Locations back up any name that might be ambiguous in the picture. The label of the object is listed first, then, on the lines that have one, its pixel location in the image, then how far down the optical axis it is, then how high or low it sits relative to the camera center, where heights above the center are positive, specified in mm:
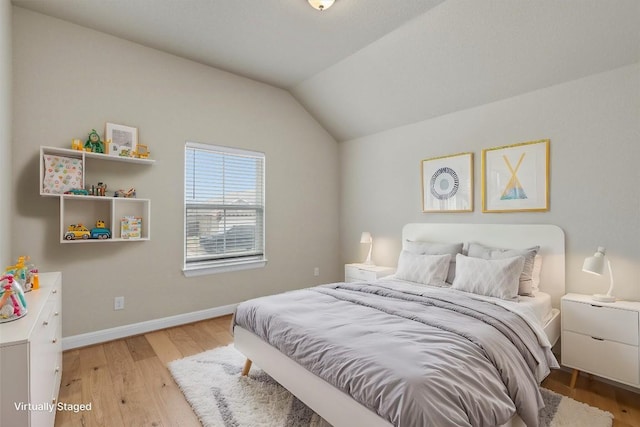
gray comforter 1260 -673
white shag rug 1847 -1194
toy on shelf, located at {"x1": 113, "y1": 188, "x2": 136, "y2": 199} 2955 +188
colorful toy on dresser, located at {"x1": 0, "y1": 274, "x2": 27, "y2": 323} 1352 -382
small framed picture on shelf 2936 +693
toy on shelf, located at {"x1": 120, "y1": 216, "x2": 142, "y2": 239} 2943 -130
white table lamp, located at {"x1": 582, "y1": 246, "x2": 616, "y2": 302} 2295 -383
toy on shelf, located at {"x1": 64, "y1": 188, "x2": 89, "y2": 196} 2629 +178
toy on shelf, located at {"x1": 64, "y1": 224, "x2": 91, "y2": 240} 2635 -160
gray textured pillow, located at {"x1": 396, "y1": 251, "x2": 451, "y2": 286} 2988 -533
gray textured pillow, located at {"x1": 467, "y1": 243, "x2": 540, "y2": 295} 2615 -372
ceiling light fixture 2404 +1592
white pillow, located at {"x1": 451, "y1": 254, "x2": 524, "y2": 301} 2490 -514
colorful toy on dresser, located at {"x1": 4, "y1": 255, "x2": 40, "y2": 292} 1783 -356
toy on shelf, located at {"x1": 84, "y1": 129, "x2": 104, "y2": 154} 2770 +609
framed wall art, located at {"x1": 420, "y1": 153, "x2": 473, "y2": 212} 3373 +336
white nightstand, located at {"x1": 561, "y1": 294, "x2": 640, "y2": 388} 2111 -867
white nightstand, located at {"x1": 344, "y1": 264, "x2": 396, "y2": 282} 3834 -723
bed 1408 -691
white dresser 1139 -608
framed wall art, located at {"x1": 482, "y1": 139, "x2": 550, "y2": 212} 2846 +340
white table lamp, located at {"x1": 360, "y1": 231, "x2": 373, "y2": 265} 4199 -349
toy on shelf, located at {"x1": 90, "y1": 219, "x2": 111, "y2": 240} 2768 -157
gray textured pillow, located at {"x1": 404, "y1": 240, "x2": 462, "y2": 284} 3068 -371
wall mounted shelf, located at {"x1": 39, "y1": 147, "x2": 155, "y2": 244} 2600 +57
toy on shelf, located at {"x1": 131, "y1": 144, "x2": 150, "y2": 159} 3049 +601
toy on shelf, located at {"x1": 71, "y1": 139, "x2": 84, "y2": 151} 2699 +575
